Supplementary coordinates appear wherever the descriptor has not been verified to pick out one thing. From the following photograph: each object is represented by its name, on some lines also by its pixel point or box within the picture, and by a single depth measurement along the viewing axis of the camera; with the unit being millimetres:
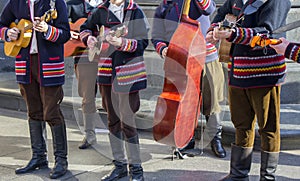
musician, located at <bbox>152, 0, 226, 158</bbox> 4293
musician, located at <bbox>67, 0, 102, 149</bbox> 5320
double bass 3662
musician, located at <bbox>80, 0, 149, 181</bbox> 4141
